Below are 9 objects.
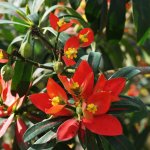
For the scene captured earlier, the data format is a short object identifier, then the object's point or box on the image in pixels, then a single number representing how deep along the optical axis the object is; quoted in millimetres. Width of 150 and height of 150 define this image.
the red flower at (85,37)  543
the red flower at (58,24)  525
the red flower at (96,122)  468
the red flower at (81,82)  484
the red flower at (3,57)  509
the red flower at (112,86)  480
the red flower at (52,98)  484
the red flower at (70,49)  514
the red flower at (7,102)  541
